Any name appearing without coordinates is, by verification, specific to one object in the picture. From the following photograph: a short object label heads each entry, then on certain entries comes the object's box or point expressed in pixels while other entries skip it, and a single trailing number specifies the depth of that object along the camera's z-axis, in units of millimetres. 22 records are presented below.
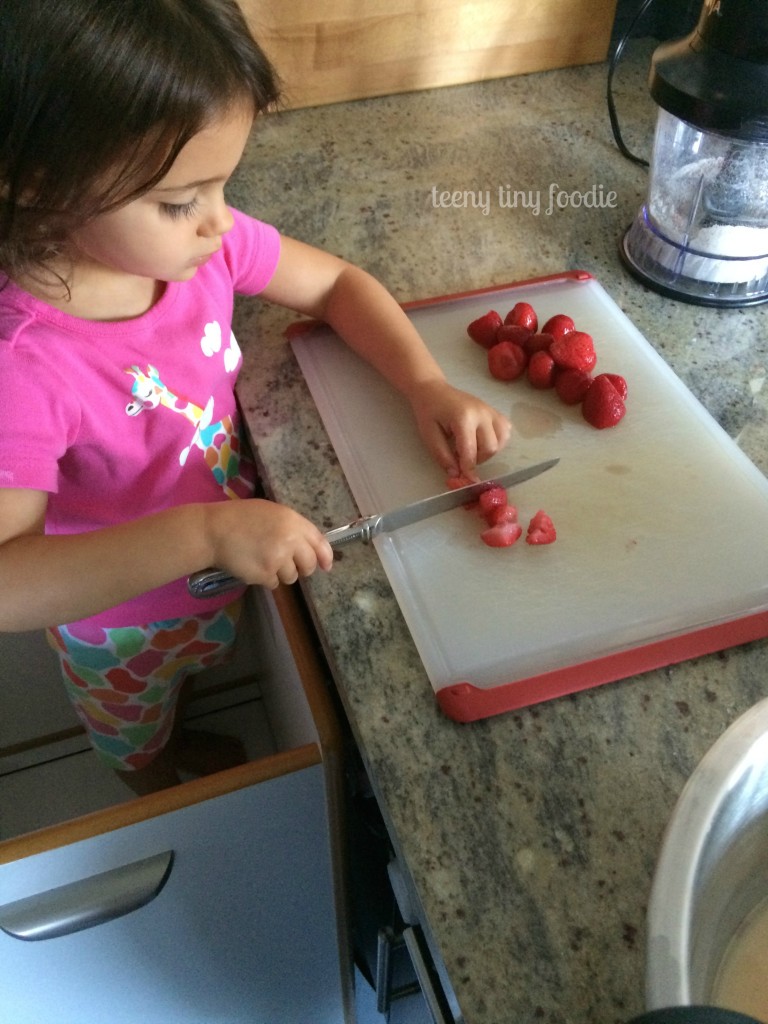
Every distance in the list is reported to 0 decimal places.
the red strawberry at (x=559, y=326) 763
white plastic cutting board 570
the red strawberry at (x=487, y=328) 785
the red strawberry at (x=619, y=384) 729
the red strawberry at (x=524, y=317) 780
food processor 701
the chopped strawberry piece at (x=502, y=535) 623
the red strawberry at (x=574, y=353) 736
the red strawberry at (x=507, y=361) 750
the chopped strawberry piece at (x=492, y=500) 642
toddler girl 482
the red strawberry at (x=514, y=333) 765
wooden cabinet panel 1001
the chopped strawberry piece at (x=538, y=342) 749
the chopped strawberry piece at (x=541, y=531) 628
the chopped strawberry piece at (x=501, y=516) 630
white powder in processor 816
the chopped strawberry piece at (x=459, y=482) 670
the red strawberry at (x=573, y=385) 724
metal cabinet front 642
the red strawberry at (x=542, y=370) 735
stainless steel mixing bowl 339
